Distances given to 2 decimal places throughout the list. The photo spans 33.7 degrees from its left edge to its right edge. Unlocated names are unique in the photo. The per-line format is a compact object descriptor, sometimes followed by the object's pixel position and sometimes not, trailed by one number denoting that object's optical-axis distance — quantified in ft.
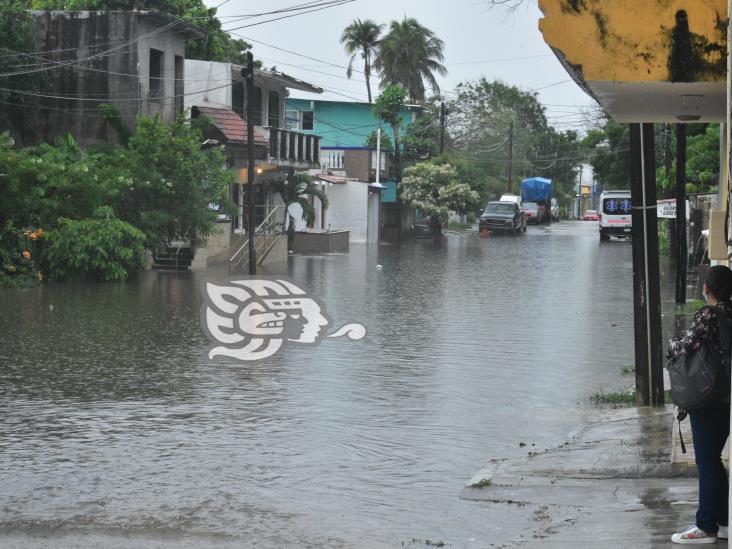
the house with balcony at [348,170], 201.26
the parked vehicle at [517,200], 246.27
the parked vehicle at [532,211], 289.33
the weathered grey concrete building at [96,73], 133.39
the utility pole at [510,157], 313.24
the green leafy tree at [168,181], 113.91
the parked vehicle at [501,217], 231.30
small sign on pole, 85.04
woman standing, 22.59
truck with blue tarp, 289.74
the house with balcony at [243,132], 139.95
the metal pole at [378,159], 218.18
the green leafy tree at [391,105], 232.32
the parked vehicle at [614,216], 198.39
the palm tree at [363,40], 271.90
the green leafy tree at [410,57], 266.77
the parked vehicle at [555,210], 332.19
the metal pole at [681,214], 74.64
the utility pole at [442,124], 242.78
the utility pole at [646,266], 39.91
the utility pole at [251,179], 113.60
